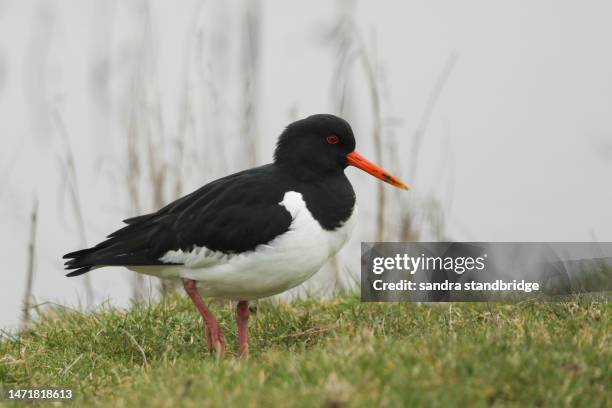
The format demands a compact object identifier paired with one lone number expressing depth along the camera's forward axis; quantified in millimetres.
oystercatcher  10859
